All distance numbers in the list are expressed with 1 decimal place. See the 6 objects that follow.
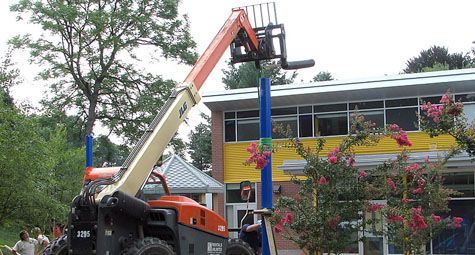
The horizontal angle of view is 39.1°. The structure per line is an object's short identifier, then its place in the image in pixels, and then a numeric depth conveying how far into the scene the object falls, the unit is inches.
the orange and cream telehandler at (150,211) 389.4
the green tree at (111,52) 1405.0
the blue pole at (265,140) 420.6
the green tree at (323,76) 2572.6
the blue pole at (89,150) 585.3
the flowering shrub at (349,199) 378.3
